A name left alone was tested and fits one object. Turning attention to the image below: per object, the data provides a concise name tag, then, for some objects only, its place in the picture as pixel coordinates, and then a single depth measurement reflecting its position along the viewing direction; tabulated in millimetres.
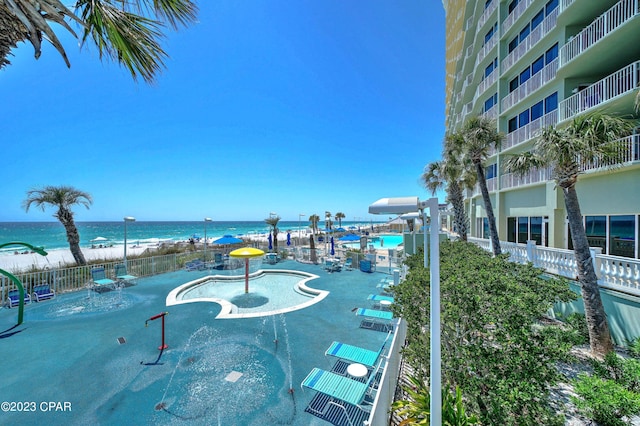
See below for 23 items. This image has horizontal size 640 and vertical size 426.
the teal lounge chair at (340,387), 4406
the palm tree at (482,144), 11461
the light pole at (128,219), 12926
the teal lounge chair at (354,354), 5375
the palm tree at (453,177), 14627
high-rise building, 9164
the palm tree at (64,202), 14562
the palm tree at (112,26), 2715
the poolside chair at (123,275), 12156
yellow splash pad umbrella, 11188
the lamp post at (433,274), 2613
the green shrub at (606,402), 3661
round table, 4591
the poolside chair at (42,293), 10016
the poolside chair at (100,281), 11525
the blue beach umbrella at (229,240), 15729
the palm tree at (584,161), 6160
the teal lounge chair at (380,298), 9516
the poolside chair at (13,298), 9203
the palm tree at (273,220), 23500
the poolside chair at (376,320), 7717
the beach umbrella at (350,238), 21922
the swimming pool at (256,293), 9781
